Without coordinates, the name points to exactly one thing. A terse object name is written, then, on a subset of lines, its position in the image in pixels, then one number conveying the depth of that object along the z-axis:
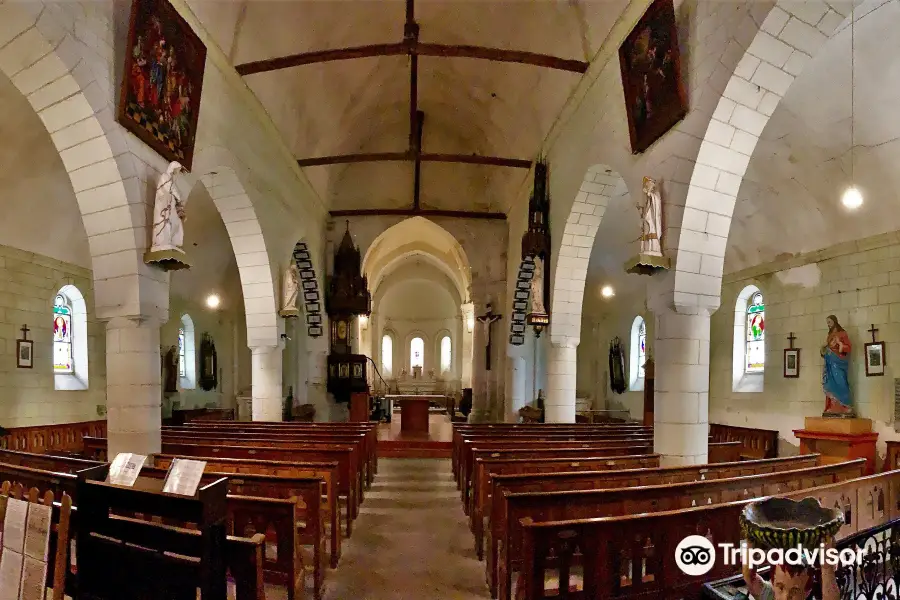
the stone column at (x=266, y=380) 12.07
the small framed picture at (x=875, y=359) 8.59
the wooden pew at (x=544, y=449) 6.59
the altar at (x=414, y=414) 14.55
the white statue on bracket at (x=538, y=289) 11.77
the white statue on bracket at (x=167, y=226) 6.29
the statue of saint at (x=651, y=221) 6.32
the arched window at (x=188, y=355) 16.06
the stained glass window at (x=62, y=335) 11.01
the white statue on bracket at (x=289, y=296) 11.97
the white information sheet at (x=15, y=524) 2.96
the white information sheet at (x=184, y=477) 2.87
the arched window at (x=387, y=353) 28.20
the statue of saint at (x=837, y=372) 9.04
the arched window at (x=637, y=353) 16.78
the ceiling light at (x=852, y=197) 6.12
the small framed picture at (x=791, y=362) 10.34
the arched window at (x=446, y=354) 28.08
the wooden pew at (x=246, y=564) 2.75
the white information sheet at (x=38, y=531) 2.84
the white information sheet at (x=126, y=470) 3.12
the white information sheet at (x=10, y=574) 2.96
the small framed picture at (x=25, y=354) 9.77
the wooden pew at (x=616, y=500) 4.04
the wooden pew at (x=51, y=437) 9.25
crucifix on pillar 16.77
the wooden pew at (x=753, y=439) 10.61
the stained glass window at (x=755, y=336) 11.68
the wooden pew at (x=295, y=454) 6.42
